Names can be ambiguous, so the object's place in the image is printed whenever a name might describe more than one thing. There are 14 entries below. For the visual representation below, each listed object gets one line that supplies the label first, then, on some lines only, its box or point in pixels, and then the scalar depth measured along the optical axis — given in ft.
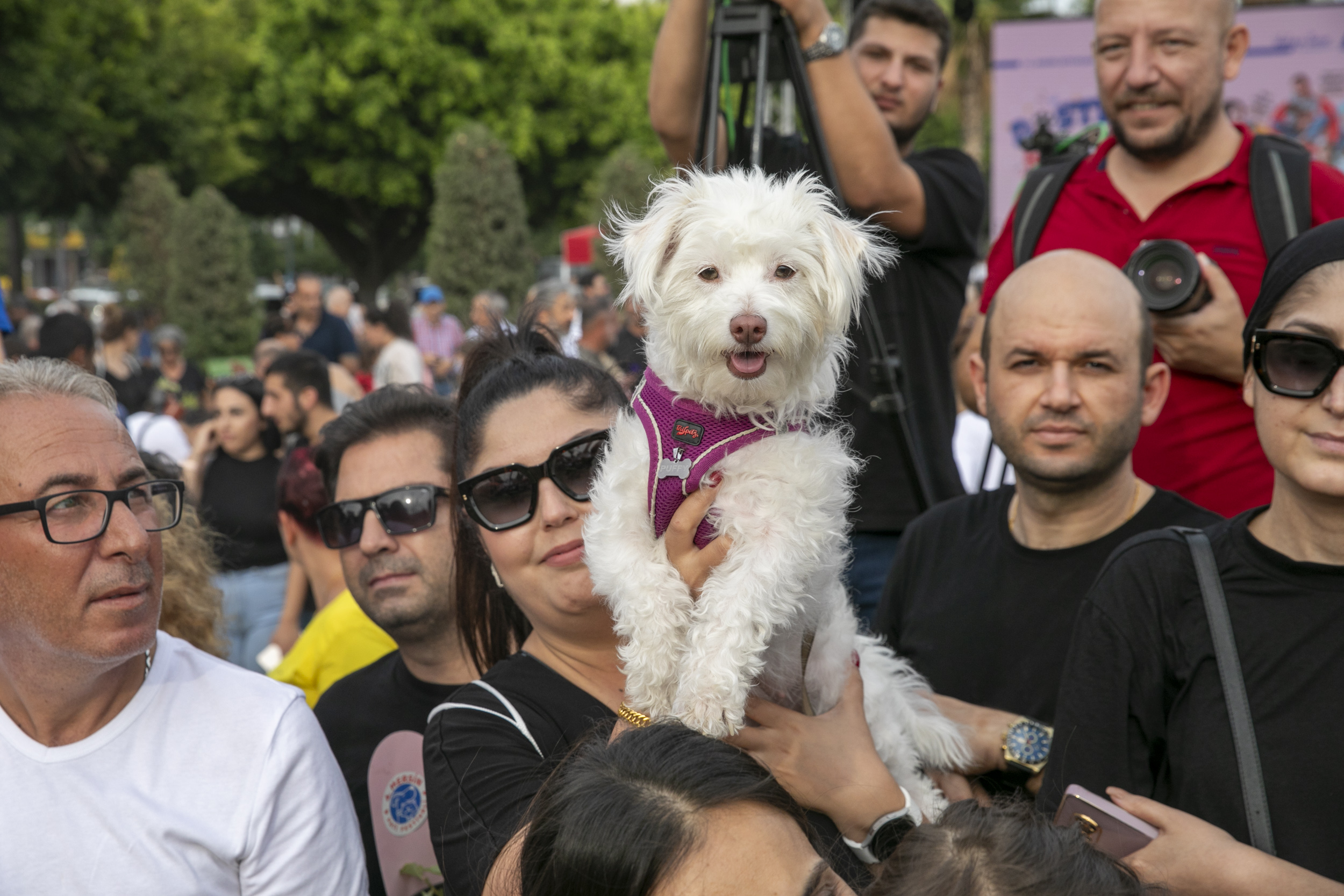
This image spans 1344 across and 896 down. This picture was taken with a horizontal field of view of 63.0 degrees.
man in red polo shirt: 11.15
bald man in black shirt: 9.61
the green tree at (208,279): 86.02
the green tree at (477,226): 86.22
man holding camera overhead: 10.03
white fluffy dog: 7.20
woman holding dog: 7.39
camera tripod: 8.98
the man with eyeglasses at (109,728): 7.51
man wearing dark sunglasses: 10.57
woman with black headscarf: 6.77
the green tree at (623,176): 73.51
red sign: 64.95
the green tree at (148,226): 90.94
